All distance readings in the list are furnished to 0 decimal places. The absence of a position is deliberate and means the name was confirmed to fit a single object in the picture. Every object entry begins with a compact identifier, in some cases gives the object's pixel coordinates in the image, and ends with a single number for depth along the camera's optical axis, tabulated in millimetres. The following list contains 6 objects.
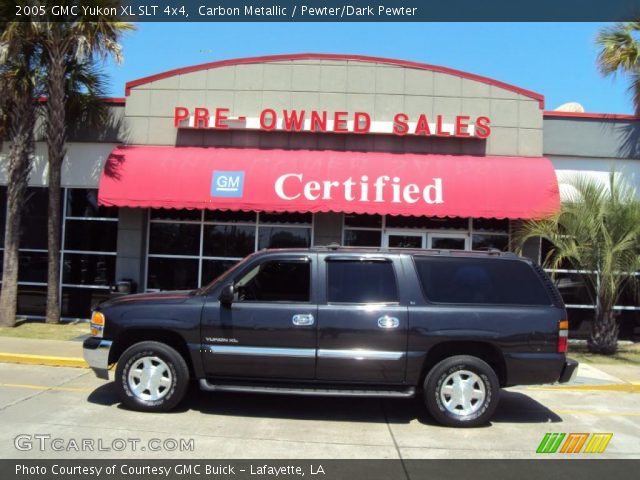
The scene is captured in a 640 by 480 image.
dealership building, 12398
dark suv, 6035
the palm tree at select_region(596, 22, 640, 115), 11727
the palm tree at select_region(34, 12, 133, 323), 11555
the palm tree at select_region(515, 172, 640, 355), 10523
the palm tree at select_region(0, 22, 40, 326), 11859
